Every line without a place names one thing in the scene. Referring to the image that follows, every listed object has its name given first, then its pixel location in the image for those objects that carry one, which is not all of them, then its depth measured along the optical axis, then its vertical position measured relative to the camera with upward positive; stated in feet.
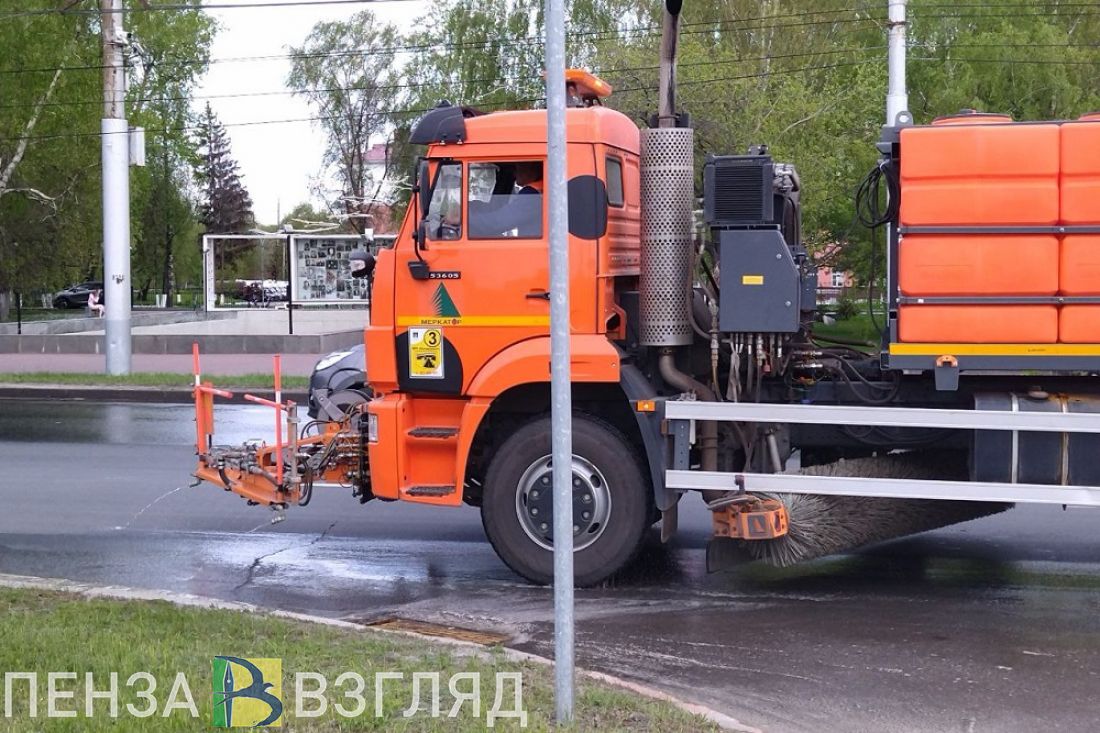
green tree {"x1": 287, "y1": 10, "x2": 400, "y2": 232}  177.17 +30.54
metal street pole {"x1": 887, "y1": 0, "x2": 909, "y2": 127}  59.00 +11.12
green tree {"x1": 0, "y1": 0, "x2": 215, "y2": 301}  115.96 +17.02
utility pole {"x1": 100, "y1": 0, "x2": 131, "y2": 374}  71.36 +5.34
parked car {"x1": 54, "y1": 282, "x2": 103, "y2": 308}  225.15 +0.50
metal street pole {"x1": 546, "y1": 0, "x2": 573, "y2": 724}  15.89 -0.47
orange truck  24.25 -1.12
